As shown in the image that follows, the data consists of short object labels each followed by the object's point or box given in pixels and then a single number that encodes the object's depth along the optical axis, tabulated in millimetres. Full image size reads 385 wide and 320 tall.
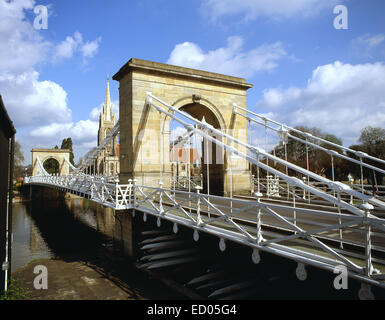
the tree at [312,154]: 27577
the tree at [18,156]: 40909
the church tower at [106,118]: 61512
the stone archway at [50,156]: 41594
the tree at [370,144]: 24866
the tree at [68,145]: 53656
